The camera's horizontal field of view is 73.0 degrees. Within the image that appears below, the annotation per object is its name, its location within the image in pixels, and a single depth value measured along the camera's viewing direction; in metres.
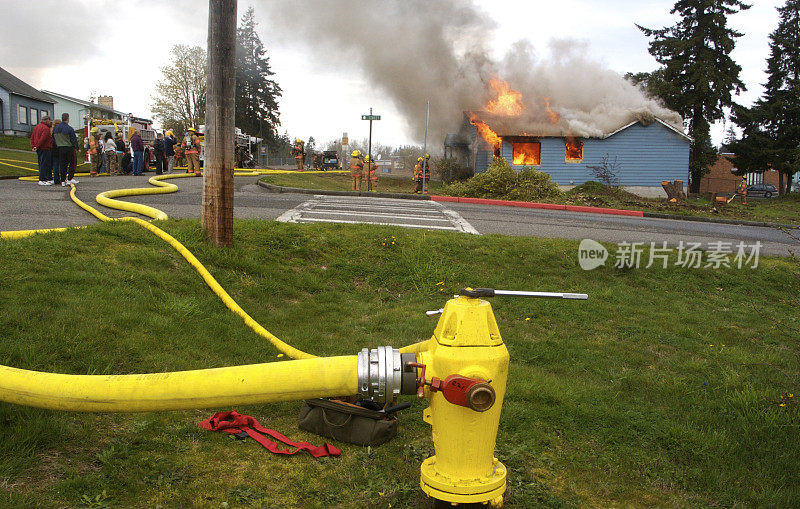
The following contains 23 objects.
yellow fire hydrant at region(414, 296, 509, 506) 2.14
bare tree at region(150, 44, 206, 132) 52.12
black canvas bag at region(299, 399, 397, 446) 3.21
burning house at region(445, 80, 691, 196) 28.22
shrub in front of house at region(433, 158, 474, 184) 32.50
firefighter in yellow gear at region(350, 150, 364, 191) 20.48
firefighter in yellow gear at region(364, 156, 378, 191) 20.16
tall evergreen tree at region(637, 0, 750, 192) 34.28
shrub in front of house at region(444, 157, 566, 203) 20.70
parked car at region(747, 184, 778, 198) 55.03
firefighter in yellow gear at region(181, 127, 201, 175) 20.67
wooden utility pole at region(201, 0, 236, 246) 5.71
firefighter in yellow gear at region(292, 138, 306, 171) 34.79
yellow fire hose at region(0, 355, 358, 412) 2.11
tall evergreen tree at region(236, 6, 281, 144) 55.00
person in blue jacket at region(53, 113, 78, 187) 13.47
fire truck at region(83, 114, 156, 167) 25.20
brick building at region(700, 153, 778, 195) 58.12
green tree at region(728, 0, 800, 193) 38.53
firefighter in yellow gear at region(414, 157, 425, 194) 24.05
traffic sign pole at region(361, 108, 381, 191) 18.12
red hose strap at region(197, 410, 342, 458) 3.02
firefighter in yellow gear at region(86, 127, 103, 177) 19.59
